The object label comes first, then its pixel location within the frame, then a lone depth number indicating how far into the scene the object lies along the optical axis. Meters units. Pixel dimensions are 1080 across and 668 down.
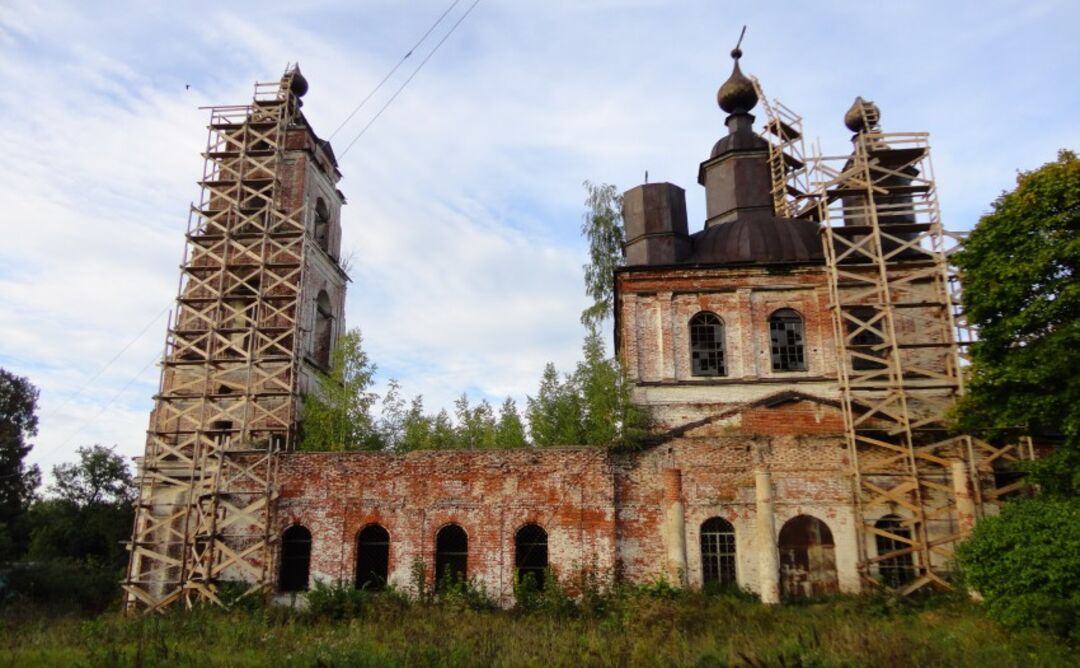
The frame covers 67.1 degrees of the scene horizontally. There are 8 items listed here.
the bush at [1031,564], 11.91
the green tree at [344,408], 21.49
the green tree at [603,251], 29.53
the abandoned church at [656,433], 17.66
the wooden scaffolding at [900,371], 17.42
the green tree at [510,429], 23.22
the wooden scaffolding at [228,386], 18.89
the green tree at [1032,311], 14.36
